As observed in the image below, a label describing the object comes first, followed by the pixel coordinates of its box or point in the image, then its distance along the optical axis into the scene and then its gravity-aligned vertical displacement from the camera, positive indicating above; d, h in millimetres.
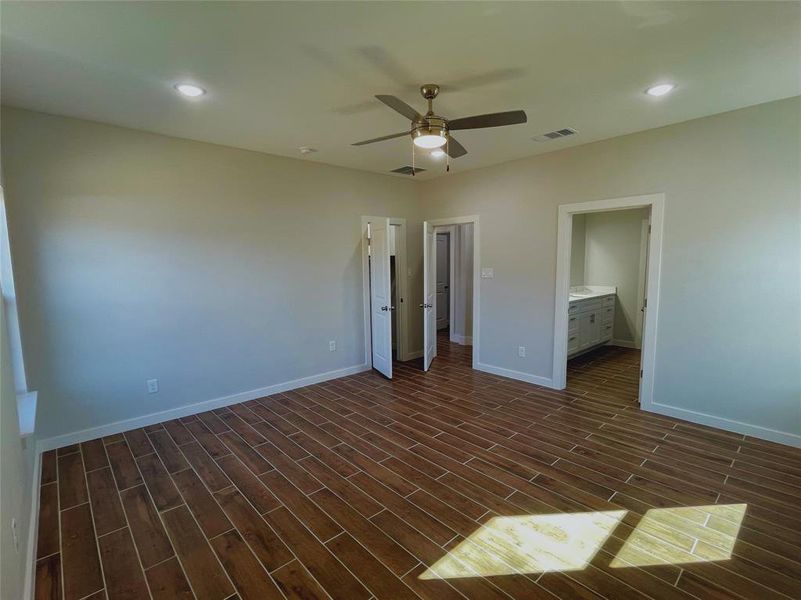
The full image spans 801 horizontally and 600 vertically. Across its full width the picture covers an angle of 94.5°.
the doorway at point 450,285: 5246 -450
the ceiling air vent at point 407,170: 5032 +1237
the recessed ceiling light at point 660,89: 2643 +1203
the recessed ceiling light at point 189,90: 2553 +1216
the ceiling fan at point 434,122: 2258 +874
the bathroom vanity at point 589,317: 5352 -938
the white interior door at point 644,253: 5961 +38
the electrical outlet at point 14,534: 1638 -1191
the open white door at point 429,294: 5207 -496
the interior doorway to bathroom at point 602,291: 4383 -570
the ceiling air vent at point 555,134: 3596 +1218
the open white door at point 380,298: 4859 -513
